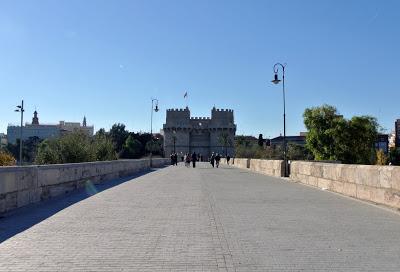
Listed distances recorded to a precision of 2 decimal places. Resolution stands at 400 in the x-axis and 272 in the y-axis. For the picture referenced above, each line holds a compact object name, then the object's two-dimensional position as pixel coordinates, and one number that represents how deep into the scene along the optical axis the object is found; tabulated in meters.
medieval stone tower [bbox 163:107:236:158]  153.38
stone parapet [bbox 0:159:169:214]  11.02
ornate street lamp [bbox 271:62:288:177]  36.66
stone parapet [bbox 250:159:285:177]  31.43
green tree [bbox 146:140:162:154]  137.55
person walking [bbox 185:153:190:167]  55.69
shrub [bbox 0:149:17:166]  20.86
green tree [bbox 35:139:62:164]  26.72
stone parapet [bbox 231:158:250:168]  52.02
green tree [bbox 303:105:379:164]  76.81
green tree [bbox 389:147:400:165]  98.01
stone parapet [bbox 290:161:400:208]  12.55
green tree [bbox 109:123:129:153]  139.20
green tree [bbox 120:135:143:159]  128.25
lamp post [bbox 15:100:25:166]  55.03
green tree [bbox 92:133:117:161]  33.38
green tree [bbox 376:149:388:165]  63.12
